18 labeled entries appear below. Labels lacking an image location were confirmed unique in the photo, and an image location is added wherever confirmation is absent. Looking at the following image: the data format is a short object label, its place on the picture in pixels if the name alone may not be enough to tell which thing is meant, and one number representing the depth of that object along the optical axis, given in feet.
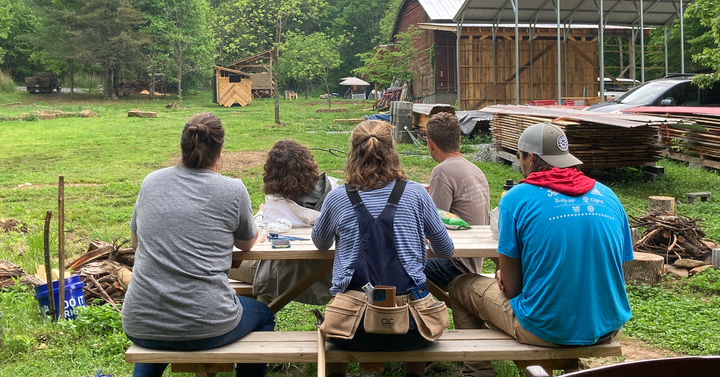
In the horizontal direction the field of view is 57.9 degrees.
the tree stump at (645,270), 19.36
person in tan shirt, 13.67
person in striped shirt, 10.23
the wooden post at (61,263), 14.85
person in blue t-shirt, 9.84
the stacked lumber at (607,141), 35.42
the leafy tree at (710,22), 31.96
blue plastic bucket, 15.99
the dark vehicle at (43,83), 143.43
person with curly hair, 13.46
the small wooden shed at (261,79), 152.50
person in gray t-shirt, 10.16
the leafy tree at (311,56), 138.41
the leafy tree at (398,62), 98.63
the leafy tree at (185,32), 128.57
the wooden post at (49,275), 14.80
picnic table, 11.92
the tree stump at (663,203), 27.12
